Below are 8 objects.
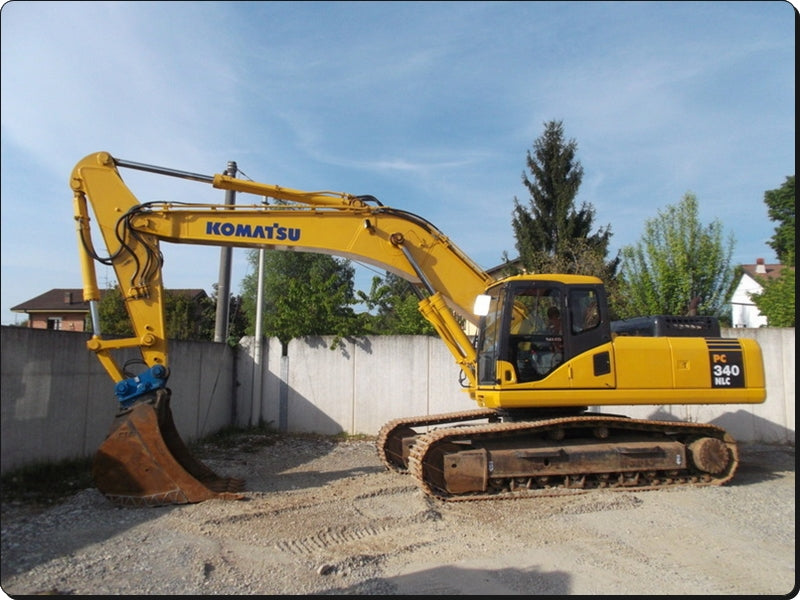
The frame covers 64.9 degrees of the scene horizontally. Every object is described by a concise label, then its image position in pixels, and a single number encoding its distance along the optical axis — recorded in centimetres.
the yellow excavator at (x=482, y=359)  734
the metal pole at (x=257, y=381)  1321
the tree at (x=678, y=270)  1670
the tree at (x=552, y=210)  2730
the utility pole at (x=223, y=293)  1377
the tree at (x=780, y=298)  1581
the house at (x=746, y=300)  2678
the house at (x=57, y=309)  3453
